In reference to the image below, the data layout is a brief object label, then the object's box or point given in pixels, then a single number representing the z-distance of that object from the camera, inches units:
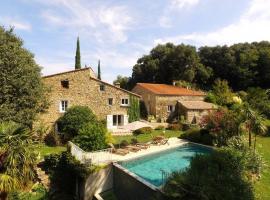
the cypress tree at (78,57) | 2360.5
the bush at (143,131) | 1200.2
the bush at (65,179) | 681.2
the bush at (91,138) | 770.2
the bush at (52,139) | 1027.3
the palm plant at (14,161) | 378.6
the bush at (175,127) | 1299.2
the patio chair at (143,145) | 880.0
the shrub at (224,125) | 845.2
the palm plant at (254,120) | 812.0
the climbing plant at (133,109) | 1330.0
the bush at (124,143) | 896.2
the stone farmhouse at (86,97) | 1137.4
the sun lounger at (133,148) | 846.9
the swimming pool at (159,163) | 661.9
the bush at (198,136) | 971.3
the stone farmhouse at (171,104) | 1445.6
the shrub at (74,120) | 1050.7
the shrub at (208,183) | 405.7
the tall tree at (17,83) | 816.9
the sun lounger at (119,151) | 790.6
